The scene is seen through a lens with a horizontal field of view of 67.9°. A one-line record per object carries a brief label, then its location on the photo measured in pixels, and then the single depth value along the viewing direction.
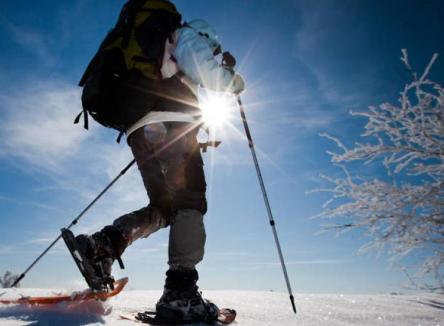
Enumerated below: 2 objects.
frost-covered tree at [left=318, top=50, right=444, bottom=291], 3.21
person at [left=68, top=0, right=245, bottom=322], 2.26
